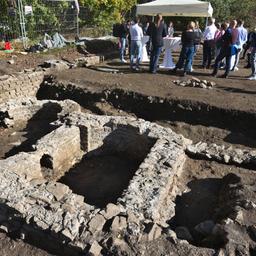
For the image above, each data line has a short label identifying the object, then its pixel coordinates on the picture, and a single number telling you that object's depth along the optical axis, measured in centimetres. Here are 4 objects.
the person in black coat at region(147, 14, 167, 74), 1140
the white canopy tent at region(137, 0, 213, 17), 1494
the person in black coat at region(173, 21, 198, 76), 1131
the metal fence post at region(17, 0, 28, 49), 1549
